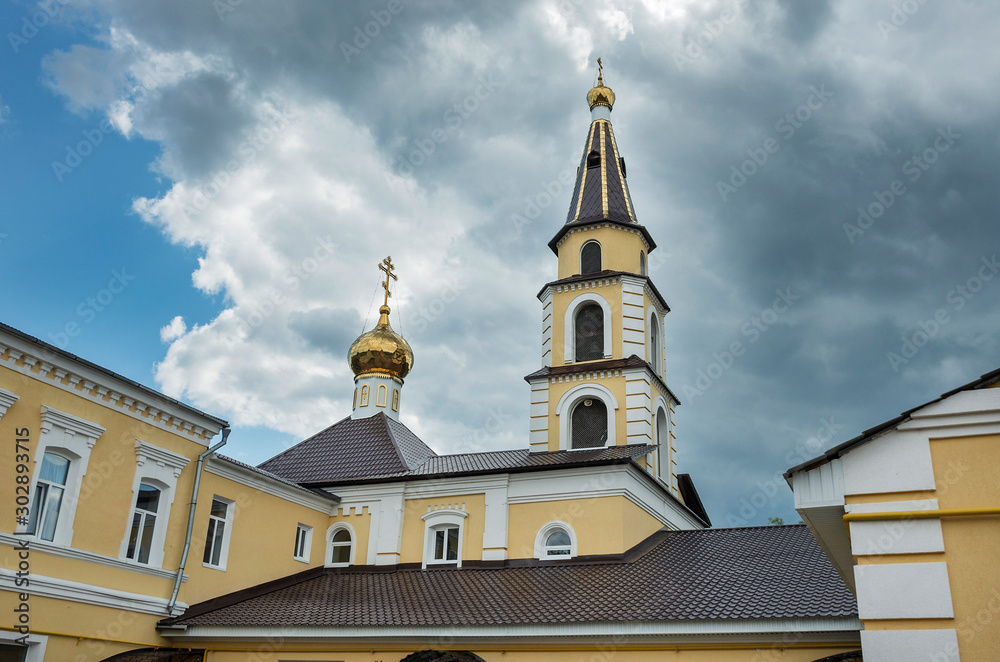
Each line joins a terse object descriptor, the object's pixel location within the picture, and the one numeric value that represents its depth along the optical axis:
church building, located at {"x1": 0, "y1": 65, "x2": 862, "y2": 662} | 12.60
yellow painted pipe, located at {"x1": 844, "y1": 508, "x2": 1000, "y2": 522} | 7.23
